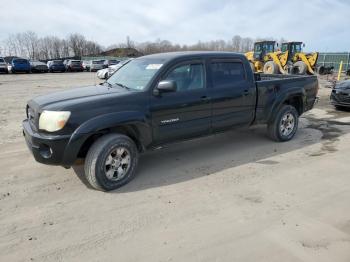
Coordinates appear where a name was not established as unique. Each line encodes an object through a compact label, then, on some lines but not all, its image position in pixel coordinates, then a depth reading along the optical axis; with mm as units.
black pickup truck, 3955
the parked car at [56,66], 35344
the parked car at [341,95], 9727
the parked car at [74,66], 36688
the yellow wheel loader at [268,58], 21578
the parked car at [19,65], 33094
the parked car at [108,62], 37462
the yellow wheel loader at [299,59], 21016
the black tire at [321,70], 26809
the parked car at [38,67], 34312
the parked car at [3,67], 32469
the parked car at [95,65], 36969
